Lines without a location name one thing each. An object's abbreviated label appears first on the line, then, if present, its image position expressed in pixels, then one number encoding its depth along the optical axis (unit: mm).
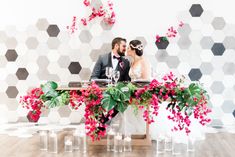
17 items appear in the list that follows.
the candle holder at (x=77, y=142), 4136
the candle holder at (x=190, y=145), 4119
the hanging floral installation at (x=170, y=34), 5363
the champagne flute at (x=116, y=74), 4035
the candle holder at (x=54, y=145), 4055
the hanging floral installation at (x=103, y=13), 5398
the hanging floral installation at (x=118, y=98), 3836
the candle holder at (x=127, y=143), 4035
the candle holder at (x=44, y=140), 4098
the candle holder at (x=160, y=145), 4045
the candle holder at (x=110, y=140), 4082
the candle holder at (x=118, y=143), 4009
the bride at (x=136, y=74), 4359
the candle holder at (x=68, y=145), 4043
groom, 5020
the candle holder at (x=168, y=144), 4098
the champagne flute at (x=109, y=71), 4039
